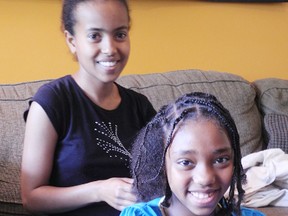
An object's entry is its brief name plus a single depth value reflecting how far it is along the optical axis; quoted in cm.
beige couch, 160
